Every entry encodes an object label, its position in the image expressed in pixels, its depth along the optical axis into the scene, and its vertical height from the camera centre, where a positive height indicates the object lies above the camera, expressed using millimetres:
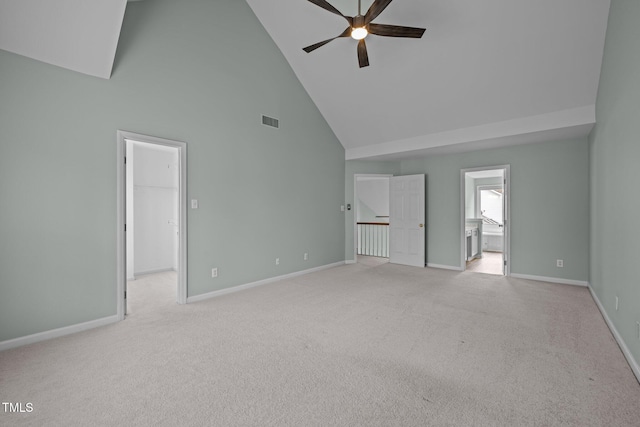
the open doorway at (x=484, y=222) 6973 -237
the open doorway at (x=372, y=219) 7465 -222
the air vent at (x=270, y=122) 4879 +1545
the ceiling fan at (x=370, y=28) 2900 +1990
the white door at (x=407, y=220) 6320 -156
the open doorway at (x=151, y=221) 5230 -173
